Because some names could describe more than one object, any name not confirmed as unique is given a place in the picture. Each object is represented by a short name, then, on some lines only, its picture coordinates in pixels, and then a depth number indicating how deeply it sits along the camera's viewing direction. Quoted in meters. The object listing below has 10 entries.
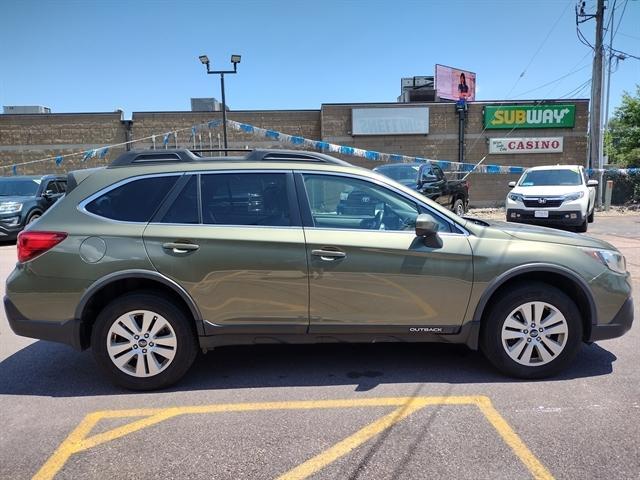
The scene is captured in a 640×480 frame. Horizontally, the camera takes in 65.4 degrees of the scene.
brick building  22.88
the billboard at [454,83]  27.95
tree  24.38
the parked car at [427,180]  12.74
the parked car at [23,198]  12.64
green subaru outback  3.69
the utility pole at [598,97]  18.84
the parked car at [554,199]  12.39
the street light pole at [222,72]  18.56
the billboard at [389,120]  22.70
